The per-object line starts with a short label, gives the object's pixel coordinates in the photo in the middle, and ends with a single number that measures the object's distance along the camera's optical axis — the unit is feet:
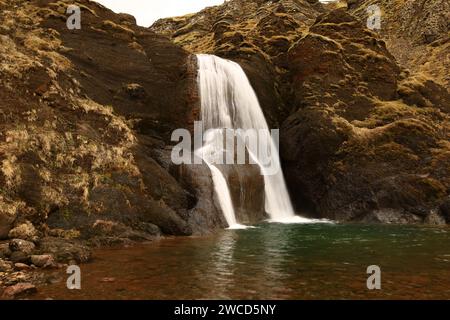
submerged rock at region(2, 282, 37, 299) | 38.34
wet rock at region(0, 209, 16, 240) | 58.54
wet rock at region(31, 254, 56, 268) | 49.66
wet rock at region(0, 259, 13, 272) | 46.41
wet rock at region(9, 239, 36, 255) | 52.65
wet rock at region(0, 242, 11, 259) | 51.11
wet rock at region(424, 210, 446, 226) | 114.42
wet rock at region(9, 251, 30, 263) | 50.14
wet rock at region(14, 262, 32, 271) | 47.65
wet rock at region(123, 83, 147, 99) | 117.70
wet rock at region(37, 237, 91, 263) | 53.42
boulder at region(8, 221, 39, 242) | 58.49
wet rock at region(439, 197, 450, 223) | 115.14
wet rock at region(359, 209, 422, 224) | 116.98
